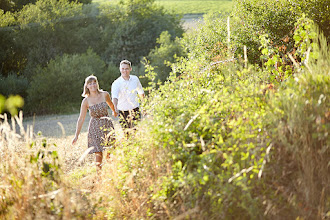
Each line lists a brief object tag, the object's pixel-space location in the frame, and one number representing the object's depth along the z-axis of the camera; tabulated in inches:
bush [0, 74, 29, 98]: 1523.4
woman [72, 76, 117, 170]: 454.1
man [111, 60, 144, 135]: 507.1
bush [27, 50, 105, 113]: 1603.0
